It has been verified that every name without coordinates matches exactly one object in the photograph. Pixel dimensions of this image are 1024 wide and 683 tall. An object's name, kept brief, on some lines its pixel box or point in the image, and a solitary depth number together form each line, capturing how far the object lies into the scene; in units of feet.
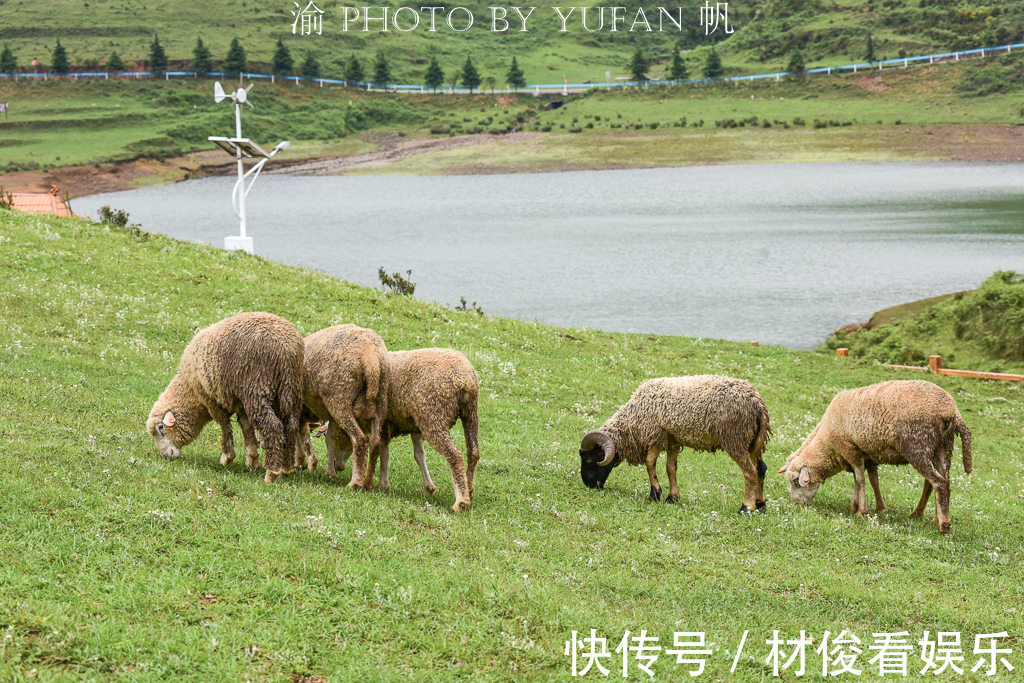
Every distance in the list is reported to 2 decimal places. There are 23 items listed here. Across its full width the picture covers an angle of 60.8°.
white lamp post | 120.57
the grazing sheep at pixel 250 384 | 39.42
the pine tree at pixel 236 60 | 476.54
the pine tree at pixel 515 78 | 517.55
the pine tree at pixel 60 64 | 454.81
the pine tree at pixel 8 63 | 443.32
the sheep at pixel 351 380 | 39.19
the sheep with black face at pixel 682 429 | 42.98
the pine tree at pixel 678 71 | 494.18
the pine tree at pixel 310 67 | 499.92
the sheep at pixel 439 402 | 39.11
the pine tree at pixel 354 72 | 509.76
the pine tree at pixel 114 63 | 460.55
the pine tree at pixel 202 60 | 467.11
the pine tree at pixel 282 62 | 488.44
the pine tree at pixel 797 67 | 449.89
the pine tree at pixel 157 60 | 465.88
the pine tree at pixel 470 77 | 520.01
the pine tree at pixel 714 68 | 483.10
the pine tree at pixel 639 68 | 513.86
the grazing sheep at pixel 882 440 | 41.81
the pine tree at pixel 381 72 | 517.55
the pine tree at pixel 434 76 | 519.19
